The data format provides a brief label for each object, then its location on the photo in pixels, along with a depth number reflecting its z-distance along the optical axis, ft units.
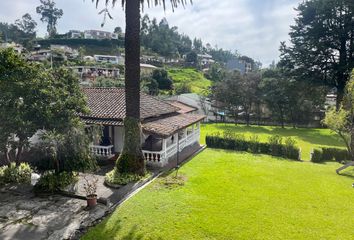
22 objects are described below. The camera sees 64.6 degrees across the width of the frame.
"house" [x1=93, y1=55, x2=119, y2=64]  327.06
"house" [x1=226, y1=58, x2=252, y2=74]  429.42
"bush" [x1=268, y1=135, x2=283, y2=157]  82.74
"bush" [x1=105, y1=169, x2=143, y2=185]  47.65
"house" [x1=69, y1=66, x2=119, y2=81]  243.44
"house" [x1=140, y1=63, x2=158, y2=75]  274.32
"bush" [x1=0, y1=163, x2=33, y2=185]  45.88
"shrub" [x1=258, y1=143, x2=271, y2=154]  84.53
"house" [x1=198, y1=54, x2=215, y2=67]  433.77
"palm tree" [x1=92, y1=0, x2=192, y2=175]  48.96
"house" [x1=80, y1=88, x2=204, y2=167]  60.37
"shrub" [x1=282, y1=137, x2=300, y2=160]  80.48
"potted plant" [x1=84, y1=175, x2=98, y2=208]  37.70
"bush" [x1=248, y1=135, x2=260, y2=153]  85.35
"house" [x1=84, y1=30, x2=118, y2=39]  456.77
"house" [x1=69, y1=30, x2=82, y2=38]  426.59
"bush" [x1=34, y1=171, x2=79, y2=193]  41.57
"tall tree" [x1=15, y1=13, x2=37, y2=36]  404.36
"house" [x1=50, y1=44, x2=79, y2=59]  289.08
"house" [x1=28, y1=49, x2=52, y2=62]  273.95
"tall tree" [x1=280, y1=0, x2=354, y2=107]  123.54
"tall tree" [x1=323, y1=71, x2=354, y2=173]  72.38
